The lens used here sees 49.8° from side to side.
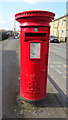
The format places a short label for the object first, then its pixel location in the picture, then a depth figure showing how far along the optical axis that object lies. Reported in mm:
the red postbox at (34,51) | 1427
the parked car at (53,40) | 13958
